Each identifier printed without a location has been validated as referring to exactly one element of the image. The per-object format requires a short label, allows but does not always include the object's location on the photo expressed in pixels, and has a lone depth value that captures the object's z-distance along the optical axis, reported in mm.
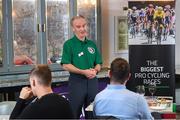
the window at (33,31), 4695
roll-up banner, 4758
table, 2944
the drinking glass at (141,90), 3242
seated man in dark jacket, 1952
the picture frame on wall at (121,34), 5816
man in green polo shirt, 3629
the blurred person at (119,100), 2406
